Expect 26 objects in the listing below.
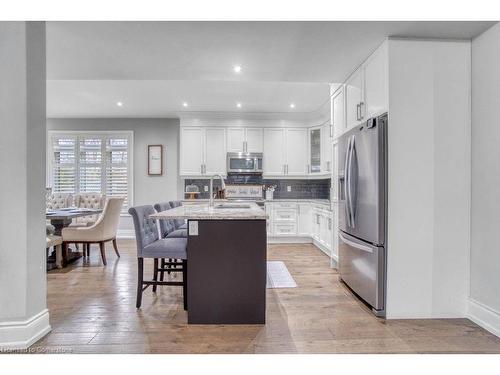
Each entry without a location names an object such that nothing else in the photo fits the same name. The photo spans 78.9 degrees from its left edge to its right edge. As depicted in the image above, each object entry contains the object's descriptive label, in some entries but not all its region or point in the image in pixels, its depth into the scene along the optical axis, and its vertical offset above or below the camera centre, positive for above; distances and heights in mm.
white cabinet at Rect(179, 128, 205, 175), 5980 +684
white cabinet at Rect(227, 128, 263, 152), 6027 +947
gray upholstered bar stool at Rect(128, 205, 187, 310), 2586 -520
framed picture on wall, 6371 +560
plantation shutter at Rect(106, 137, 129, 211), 6387 +435
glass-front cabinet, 5934 +734
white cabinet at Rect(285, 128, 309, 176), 6125 +682
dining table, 3986 -501
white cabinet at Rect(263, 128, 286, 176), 6090 +718
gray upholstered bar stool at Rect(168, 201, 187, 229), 3789 -492
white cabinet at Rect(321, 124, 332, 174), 5578 +693
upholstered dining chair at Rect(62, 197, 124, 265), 4270 -641
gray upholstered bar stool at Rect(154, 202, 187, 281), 3264 -513
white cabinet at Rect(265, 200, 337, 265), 5828 -661
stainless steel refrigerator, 2504 -212
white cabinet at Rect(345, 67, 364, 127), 2941 +924
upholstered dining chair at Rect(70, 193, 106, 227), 5500 -264
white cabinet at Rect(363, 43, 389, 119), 2527 +907
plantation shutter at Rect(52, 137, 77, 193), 6410 +477
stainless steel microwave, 5949 +485
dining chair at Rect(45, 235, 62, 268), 3884 -757
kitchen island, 2381 -544
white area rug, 3383 -1094
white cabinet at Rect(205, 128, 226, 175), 5996 +705
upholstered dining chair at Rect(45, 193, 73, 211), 5559 -265
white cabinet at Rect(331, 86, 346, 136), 3489 +908
